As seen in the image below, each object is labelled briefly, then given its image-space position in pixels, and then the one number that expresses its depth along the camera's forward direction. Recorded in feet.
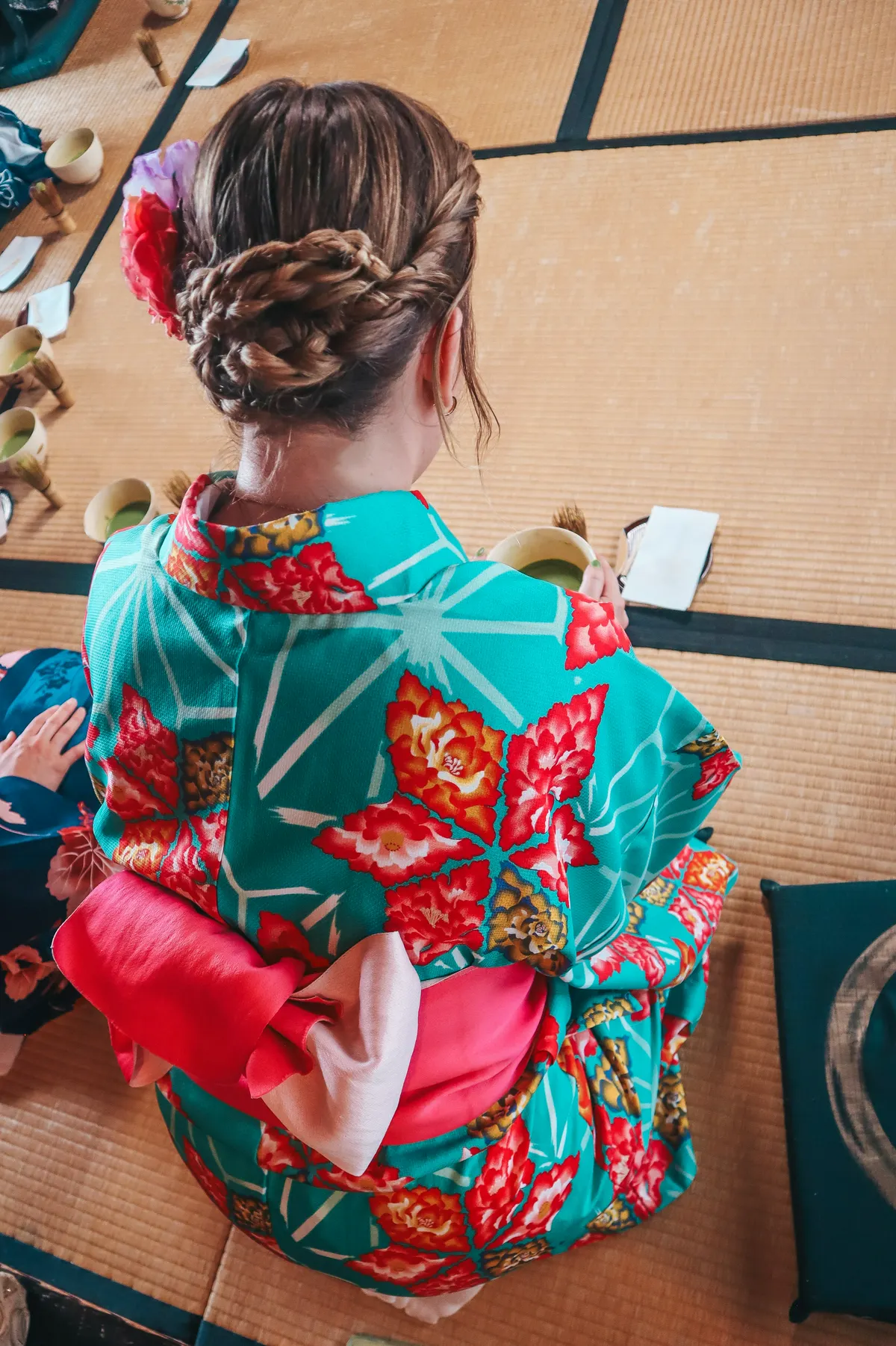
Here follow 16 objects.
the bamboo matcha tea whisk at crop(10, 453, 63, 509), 6.85
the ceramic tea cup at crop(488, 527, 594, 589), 5.04
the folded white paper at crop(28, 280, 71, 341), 8.45
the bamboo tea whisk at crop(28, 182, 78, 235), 8.88
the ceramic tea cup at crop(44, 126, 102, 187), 9.20
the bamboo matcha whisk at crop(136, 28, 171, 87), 9.38
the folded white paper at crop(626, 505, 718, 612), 5.71
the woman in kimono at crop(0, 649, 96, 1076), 4.55
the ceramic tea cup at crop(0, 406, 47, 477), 7.29
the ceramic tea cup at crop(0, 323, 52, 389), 7.85
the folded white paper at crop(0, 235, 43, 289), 8.93
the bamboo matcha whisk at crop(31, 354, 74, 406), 7.46
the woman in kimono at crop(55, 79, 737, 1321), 2.42
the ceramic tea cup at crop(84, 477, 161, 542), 6.64
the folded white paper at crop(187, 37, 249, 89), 9.59
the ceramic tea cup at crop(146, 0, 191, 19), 10.26
